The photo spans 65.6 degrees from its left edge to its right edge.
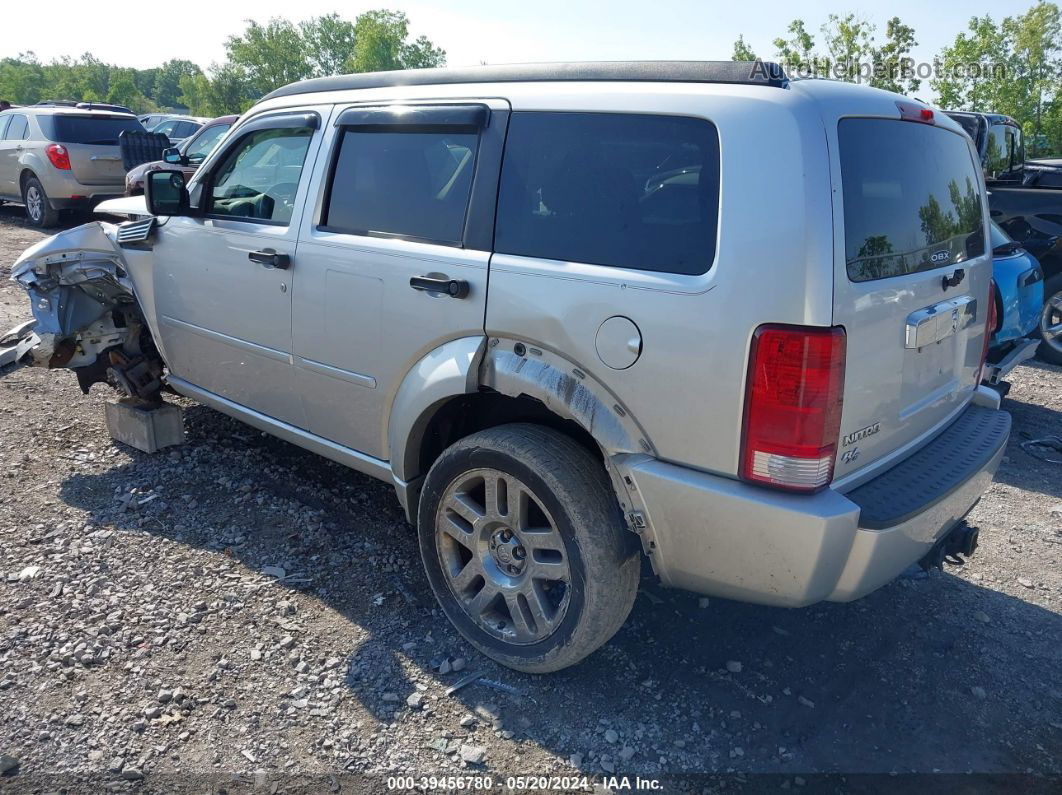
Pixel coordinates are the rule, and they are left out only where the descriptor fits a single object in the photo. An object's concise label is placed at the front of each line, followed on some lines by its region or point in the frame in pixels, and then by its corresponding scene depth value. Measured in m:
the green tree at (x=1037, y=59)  24.44
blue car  6.02
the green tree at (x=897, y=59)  23.23
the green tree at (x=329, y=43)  68.31
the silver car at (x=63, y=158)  12.72
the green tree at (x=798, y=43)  26.21
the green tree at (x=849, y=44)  24.98
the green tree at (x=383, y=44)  62.34
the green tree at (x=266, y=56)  62.69
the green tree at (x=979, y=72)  24.06
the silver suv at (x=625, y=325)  2.33
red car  11.55
